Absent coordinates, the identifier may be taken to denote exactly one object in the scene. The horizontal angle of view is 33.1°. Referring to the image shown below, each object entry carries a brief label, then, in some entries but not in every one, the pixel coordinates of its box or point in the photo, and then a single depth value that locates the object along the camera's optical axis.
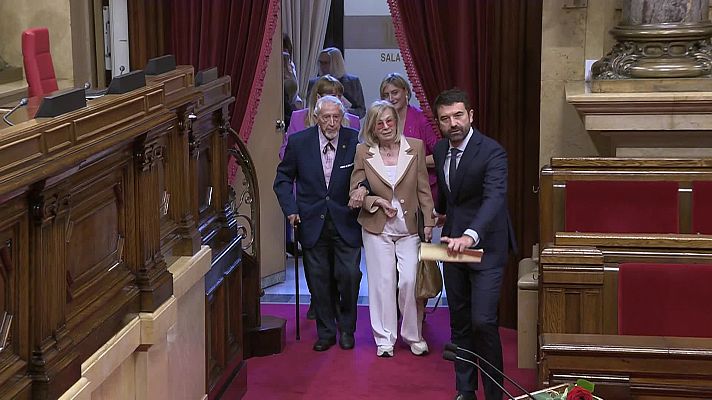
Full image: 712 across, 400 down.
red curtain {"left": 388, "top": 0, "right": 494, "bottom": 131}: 7.04
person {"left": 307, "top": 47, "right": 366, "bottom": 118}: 8.48
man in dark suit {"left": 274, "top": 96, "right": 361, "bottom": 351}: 6.46
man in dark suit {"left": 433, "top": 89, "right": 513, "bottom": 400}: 5.21
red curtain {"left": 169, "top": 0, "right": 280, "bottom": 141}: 7.41
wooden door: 7.71
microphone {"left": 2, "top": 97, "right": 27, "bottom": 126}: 3.39
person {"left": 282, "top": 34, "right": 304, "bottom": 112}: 8.59
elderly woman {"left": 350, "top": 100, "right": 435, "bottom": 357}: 6.24
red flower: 3.08
